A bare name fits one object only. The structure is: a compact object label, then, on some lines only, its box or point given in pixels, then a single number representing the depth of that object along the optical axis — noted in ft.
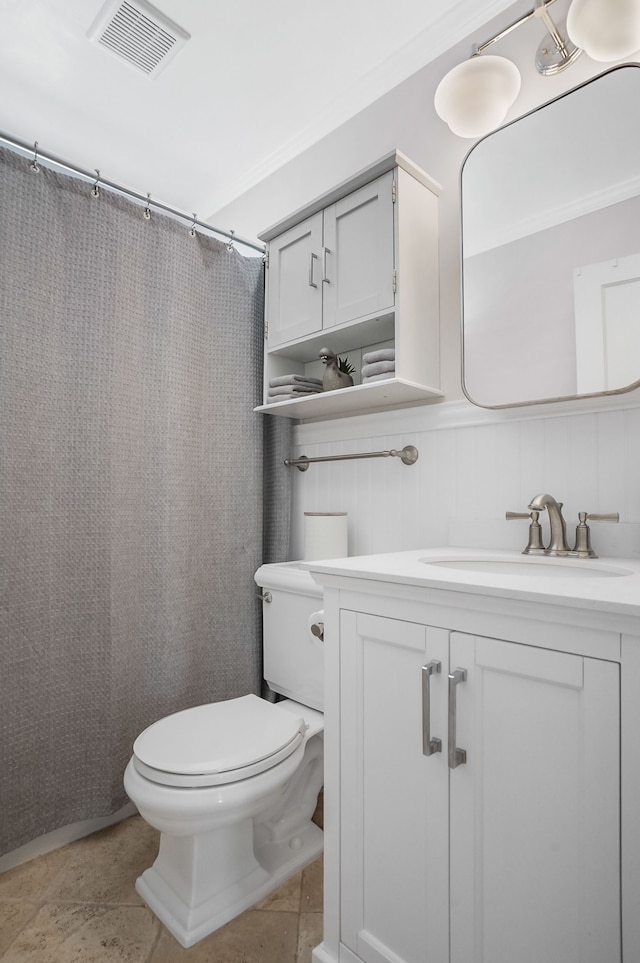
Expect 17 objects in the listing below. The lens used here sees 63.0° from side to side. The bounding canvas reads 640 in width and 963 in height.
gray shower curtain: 4.73
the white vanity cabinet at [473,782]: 2.32
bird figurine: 5.68
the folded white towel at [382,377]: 4.87
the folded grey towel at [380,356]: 4.89
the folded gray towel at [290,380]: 6.00
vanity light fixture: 3.78
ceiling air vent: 5.06
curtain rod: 4.78
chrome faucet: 4.03
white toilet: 3.74
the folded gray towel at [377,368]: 4.84
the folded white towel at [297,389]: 5.96
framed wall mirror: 3.95
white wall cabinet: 4.87
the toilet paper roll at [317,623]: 4.26
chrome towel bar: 5.39
